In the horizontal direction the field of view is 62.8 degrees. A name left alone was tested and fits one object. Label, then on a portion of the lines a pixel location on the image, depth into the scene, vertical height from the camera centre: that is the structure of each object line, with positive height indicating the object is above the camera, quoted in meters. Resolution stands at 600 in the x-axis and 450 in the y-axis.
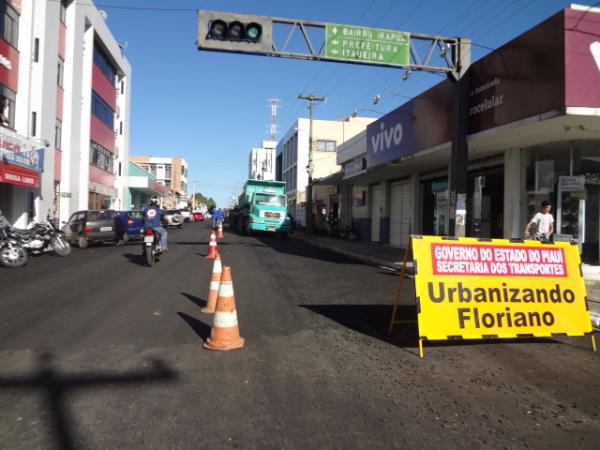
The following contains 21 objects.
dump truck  27.59 +0.92
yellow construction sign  5.60 -0.69
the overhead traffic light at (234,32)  11.33 +4.49
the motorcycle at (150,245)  12.66 -0.59
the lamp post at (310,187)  34.38 +2.72
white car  55.85 +0.86
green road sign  12.05 +4.53
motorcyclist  12.90 +0.16
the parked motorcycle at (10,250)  12.30 -0.78
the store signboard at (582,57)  9.38 +3.43
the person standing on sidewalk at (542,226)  10.56 +0.13
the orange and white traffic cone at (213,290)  7.31 -1.00
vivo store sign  16.78 +3.43
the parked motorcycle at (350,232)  28.33 -0.29
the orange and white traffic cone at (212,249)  15.06 -0.79
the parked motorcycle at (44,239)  14.16 -0.58
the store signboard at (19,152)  18.80 +2.80
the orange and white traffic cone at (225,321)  5.29 -1.06
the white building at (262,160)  96.93 +14.30
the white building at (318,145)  56.09 +9.34
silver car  37.84 +0.45
